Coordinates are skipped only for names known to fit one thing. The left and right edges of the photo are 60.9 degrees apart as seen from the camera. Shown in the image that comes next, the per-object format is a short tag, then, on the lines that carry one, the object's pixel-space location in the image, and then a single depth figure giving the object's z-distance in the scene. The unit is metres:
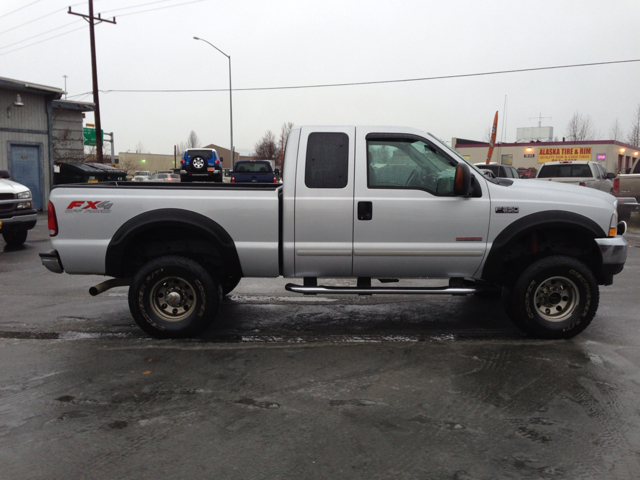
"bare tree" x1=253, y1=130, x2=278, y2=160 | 88.75
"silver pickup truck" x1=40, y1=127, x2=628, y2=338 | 5.24
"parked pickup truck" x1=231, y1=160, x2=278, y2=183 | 24.08
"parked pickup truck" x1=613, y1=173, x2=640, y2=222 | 17.53
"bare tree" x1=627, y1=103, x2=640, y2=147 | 59.88
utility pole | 26.72
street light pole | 38.61
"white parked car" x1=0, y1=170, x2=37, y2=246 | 11.37
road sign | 44.94
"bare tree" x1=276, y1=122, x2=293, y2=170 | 82.49
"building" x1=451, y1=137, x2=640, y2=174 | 52.22
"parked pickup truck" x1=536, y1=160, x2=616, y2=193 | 18.00
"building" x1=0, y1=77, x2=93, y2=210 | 20.33
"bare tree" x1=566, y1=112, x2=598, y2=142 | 69.55
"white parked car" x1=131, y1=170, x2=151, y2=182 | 54.66
